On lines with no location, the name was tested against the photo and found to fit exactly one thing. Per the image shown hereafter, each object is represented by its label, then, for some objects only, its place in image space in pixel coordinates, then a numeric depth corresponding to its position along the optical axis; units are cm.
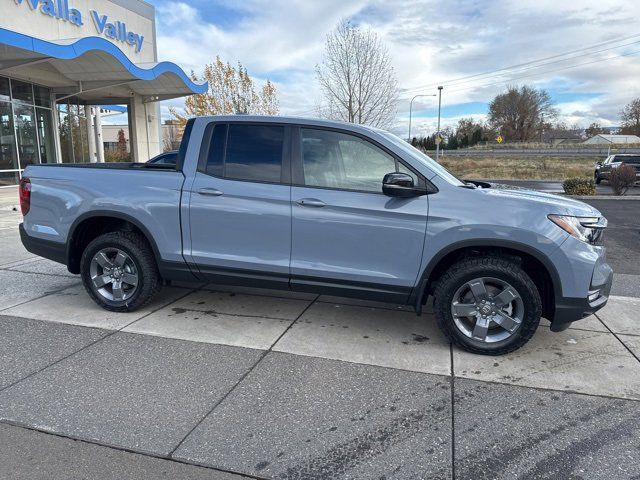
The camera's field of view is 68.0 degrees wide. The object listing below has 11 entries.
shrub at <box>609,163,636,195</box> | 1775
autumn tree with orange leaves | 2730
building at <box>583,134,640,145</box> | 8989
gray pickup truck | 368
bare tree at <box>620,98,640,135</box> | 9069
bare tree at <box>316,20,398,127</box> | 1958
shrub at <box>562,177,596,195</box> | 1761
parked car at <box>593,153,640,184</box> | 2464
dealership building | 1436
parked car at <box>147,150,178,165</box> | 900
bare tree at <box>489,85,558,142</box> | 9300
